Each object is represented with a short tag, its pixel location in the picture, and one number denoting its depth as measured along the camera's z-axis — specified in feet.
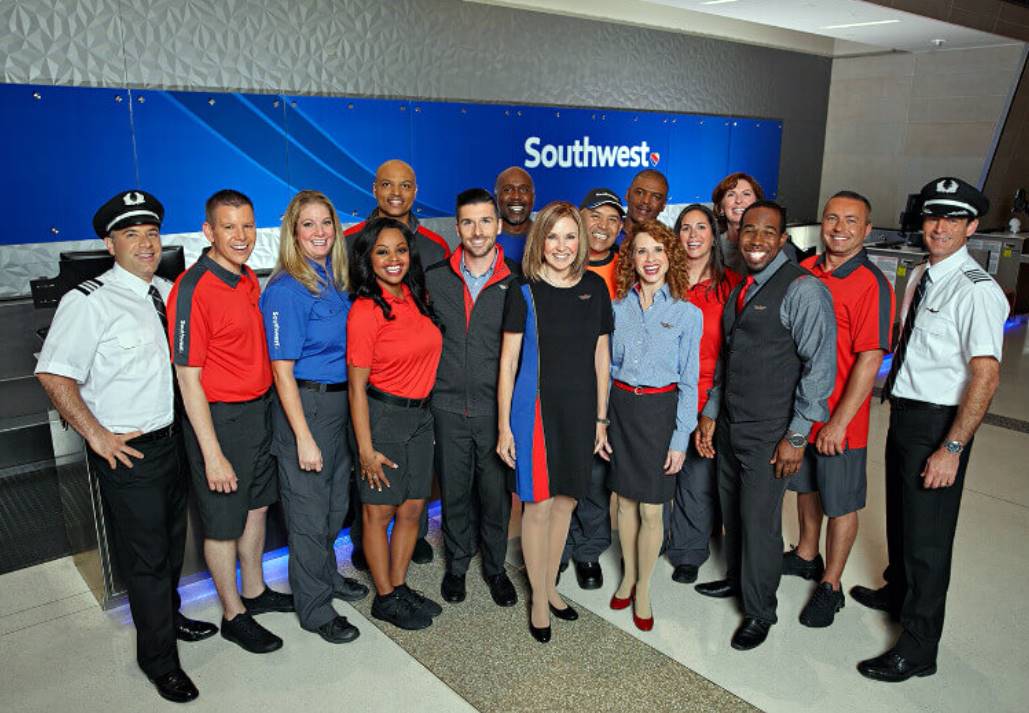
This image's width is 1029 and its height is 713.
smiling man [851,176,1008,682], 8.00
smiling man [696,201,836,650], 8.47
